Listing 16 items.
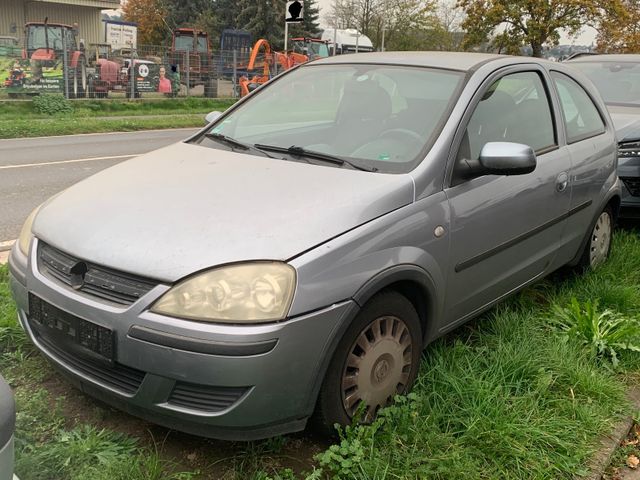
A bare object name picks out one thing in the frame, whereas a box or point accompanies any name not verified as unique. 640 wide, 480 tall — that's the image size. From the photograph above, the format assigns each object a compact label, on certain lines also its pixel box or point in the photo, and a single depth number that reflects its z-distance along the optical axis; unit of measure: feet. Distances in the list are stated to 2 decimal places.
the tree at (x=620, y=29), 86.48
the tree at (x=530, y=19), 85.92
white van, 134.92
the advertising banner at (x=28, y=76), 58.03
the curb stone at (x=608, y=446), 8.65
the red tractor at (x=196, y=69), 74.43
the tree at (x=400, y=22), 148.56
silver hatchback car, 7.29
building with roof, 112.27
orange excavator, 73.82
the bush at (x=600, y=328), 11.58
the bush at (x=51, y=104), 56.61
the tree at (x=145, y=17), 172.86
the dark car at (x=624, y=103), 18.72
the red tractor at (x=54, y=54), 60.34
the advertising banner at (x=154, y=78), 69.05
